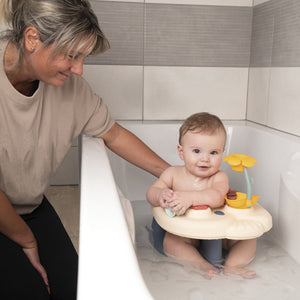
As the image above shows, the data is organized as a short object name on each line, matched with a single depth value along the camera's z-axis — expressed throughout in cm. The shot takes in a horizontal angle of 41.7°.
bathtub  53
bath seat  117
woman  95
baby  124
